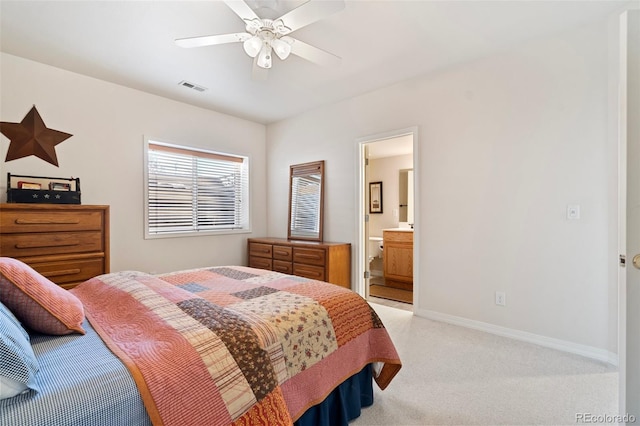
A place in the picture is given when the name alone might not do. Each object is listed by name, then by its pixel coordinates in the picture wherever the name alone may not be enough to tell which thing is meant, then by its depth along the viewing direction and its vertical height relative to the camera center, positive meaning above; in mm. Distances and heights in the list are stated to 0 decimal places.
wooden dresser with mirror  3674 -421
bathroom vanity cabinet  4566 -703
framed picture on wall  5801 +304
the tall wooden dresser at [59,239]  2475 -228
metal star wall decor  2795 +713
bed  845 -479
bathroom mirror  5508 +333
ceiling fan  1729 +1165
